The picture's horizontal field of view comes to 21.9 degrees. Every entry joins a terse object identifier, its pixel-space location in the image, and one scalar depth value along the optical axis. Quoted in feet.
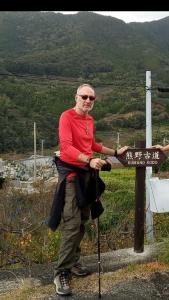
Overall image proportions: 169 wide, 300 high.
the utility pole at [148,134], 18.97
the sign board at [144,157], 13.67
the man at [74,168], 10.64
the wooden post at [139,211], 14.70
